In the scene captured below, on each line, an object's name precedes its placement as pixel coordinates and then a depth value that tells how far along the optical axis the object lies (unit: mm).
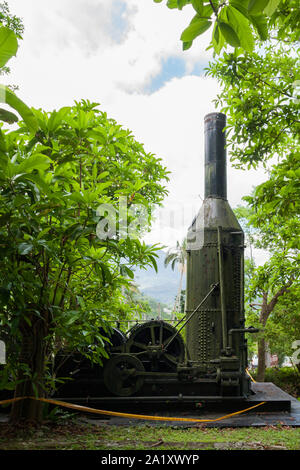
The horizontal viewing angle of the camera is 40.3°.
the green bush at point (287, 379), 13945
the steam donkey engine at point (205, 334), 6527
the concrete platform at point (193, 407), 6088
